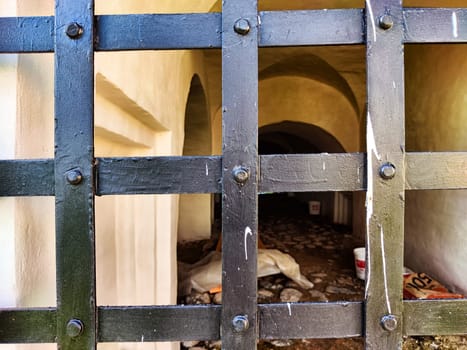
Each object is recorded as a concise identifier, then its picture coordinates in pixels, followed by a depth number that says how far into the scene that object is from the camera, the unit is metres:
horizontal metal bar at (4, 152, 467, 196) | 0.49
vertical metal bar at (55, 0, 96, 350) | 0.47
